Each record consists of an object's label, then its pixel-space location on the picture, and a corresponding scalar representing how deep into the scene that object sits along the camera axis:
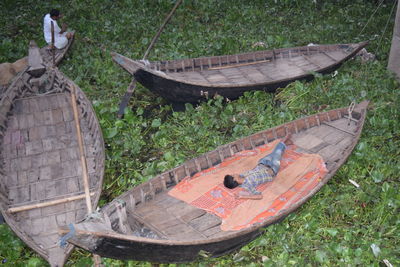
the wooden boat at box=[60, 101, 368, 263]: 3.50
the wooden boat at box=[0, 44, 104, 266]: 4.42
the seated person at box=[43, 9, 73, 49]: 8.20
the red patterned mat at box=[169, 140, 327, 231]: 4.44
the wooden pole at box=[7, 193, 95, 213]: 4.50
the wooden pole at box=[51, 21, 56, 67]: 7.05
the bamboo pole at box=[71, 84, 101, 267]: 4.18
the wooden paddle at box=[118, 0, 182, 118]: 6.59
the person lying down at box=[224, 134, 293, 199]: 4.62
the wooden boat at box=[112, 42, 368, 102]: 6.20
